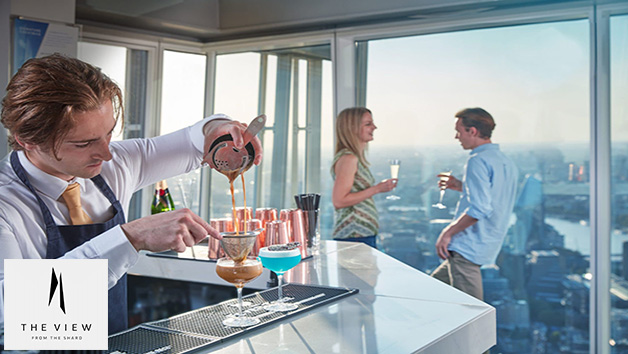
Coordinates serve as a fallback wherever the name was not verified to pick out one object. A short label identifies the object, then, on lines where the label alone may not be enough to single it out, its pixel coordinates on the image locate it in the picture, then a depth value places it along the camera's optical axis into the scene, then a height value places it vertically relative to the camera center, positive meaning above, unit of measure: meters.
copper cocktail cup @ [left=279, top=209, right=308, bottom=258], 2.79 -0.16
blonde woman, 3.86 +0.02
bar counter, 1.52 -0.37
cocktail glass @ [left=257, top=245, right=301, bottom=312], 1.95 -0.22
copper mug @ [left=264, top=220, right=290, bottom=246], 2.58 -0.18
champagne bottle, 3.42 -0.06
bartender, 1.54 +0.02
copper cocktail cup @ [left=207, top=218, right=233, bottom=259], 2.85 -0.19
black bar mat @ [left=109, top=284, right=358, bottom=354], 1.49 -0.38
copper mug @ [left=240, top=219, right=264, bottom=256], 2.71 -0.16
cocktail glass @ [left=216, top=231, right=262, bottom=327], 1.70 -0.21
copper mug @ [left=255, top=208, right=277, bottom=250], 2.90 -0.11
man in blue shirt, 3.75 -0.13
